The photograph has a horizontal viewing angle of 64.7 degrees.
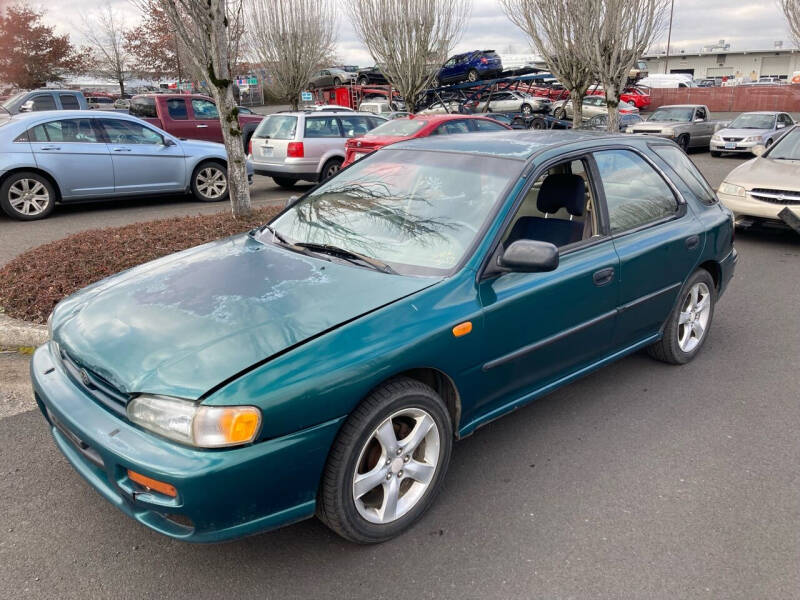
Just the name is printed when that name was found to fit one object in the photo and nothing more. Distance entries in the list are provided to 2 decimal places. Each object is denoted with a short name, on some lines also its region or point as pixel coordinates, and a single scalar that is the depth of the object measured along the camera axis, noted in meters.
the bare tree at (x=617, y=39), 12.40
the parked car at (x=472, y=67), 24.72
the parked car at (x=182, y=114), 14.59
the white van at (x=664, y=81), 46.38
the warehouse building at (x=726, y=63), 88.56
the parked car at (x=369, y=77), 34.06
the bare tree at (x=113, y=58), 35.41
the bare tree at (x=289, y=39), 19.66
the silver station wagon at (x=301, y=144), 11.79
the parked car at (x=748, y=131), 18.72
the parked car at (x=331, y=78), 35.18
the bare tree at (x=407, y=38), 16.30
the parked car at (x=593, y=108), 26.45
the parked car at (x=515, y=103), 26.46
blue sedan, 8.86
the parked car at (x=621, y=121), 21.05
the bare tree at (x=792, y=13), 21.14
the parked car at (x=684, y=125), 20.08
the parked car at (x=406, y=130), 11.12
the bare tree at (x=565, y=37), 12.99
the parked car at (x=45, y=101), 16.14
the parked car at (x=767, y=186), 7.80
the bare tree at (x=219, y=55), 6.56
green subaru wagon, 2.26
